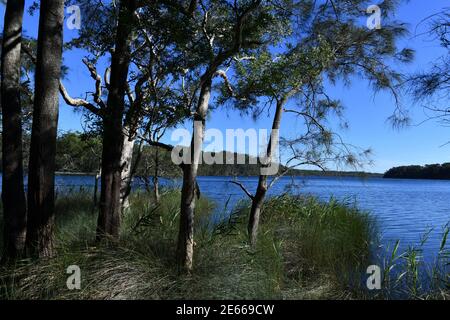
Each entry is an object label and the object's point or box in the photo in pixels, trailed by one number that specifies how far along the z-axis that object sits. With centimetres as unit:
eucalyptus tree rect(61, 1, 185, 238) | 493
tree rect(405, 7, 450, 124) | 480
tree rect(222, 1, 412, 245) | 515
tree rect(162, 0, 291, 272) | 459
